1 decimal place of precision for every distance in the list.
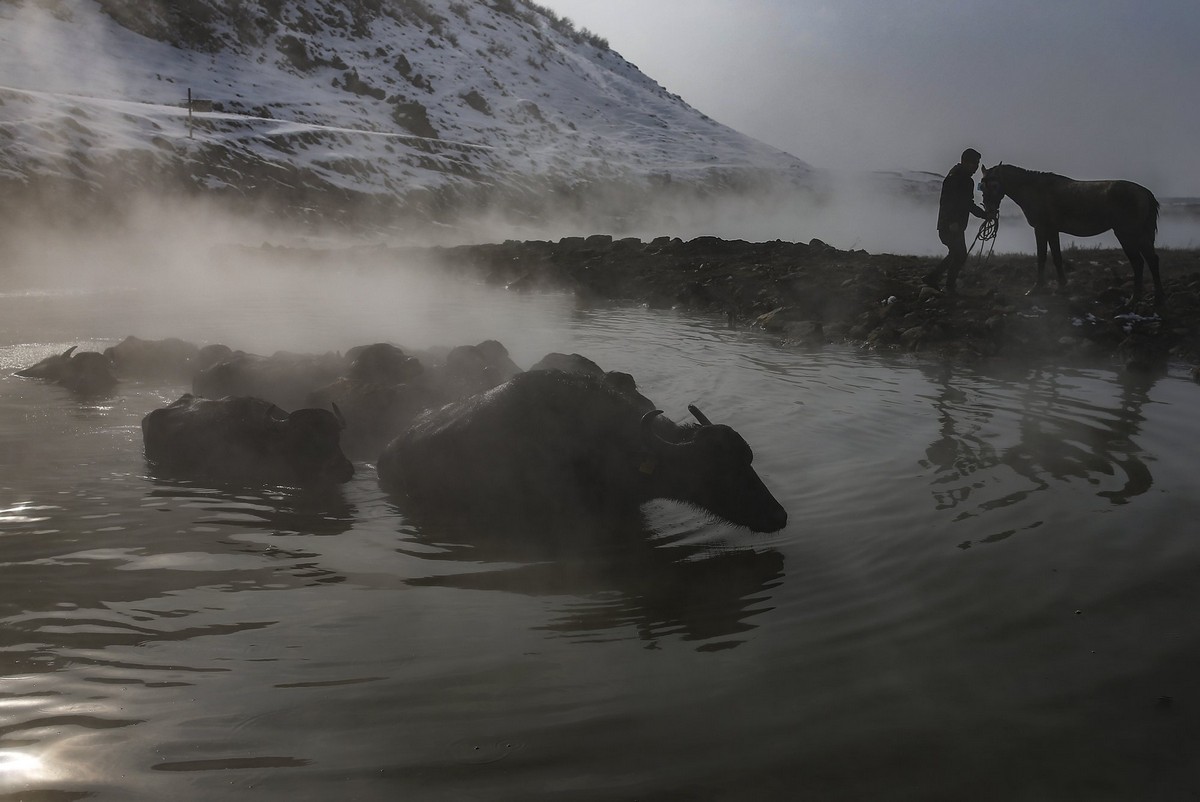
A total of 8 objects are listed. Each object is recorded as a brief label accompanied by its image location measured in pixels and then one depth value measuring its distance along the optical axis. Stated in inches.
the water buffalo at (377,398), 320.5
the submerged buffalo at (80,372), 391.5
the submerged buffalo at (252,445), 271.7
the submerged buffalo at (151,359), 434.0
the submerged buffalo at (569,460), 231.1
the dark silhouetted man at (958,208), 570.3
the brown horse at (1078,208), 543.8
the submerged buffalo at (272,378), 362.9
